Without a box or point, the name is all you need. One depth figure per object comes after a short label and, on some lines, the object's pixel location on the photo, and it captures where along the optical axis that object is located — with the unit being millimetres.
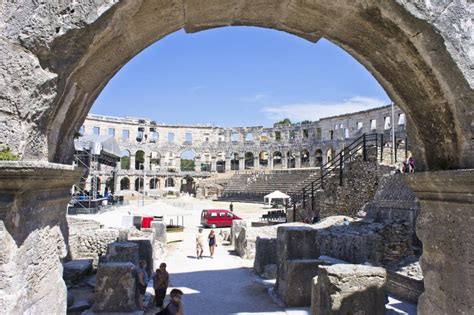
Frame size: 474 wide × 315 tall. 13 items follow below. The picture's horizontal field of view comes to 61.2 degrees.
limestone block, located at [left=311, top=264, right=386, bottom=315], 6070
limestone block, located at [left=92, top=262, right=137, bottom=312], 7188
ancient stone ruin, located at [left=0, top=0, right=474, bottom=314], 2637
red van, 21297
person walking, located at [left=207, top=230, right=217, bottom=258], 13149
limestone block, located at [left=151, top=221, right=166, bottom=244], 14586
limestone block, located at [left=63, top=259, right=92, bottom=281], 9312
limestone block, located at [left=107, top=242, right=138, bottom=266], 8766
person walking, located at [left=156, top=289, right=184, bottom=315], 5004
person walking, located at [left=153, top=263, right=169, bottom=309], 7629
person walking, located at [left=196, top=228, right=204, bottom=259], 12874
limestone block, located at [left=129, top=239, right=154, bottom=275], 10336
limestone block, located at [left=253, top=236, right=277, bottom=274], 10792
